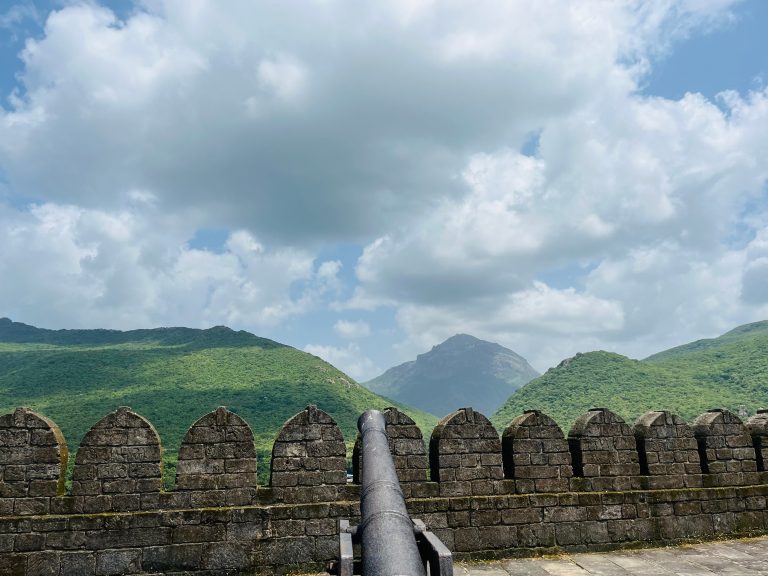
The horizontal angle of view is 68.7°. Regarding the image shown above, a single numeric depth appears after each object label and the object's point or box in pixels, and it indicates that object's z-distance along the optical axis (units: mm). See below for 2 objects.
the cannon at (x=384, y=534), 3094
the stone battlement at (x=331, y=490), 6168
